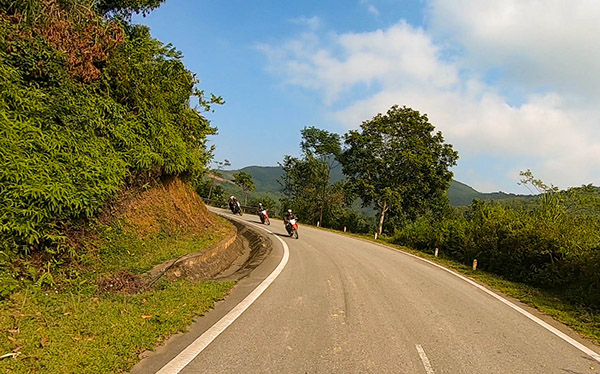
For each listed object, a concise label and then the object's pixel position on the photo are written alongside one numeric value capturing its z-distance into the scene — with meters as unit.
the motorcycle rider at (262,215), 25.66
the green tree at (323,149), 43.08
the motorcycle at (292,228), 17.99
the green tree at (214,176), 43.12
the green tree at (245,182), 50.00
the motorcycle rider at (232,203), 34.03
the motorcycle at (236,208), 33.62
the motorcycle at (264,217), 25.66
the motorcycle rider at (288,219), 18.28
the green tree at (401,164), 28.84
